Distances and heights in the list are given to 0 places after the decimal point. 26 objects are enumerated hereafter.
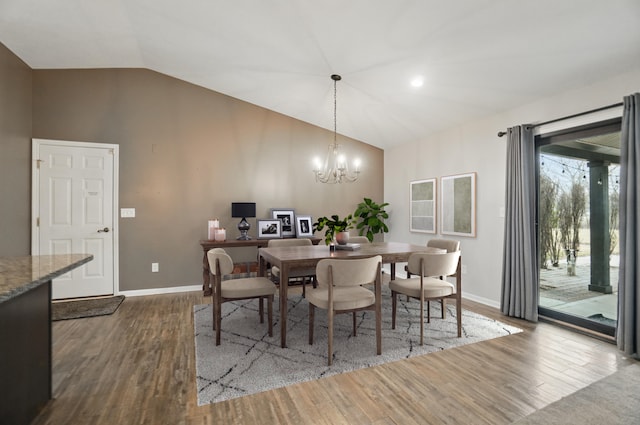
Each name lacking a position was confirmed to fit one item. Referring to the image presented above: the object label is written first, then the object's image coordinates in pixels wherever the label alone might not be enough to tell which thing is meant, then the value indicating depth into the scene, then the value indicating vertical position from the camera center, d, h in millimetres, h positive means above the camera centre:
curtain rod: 2706 +953
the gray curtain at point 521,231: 3299 -187
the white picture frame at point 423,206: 4720 +111
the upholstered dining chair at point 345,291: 2350 -673
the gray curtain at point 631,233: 2500 -154
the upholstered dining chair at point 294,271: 3675 -692
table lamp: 4555 -14
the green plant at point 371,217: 5289 -73
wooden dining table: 2592 -393
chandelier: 5365 +737
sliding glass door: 2922 -115
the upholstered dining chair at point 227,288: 2707 -690
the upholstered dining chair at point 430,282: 2715 -619
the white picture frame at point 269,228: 4762 -254
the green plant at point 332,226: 3049 -135
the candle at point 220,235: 4387 -327
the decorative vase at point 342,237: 3320 -264
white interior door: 3906 +28
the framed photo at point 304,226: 5047 -226
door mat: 3467 -1154
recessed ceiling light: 3362 +1453
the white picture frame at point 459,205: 4070 +117
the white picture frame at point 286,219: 4973 -109
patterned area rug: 2156 -1153
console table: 4191 -457
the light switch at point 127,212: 4250 -9
